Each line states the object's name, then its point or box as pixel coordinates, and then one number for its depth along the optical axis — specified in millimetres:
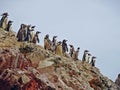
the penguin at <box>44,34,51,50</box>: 70062
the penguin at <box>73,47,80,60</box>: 76056
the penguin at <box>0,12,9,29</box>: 73425
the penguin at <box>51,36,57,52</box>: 71888
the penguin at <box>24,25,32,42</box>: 69888
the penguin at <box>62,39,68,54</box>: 77375
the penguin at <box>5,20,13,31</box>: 72119
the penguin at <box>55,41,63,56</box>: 71388
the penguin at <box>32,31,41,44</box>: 69300
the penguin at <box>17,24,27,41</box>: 68125
